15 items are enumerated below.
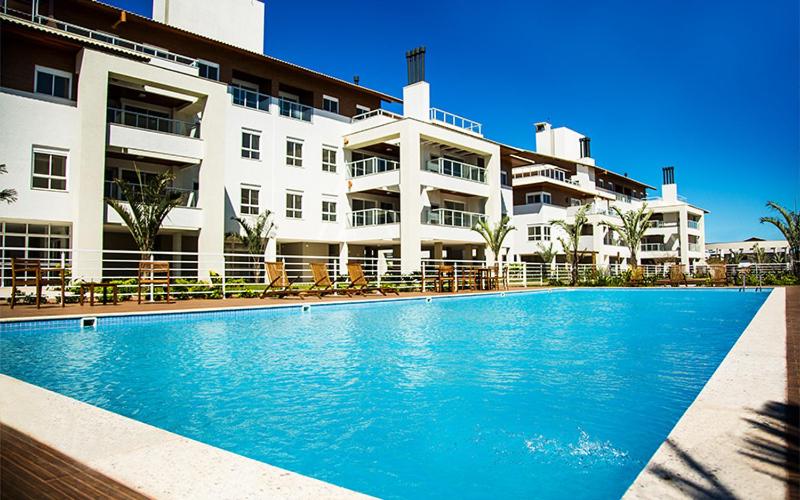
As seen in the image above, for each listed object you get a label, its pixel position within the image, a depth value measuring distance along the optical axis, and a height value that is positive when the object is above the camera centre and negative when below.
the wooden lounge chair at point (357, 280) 18.91 -0.61
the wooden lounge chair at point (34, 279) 11.65 -0.34
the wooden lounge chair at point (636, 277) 29.09 -0.79
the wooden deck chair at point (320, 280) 17.77 -0.56
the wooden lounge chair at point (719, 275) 26.56 -0.61
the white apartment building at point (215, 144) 18.17 +5.75
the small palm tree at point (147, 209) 17.95 +2.05
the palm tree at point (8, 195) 14.87 +2.23
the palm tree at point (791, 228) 26.97 +1.97
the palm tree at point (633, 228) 36.08 +2.62
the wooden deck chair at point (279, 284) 17.03 -0.67
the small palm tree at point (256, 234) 23.16 +1.49
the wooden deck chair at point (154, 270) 13.88 -0.16
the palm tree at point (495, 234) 28.72 +1.77
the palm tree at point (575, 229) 31.36 +2.33
